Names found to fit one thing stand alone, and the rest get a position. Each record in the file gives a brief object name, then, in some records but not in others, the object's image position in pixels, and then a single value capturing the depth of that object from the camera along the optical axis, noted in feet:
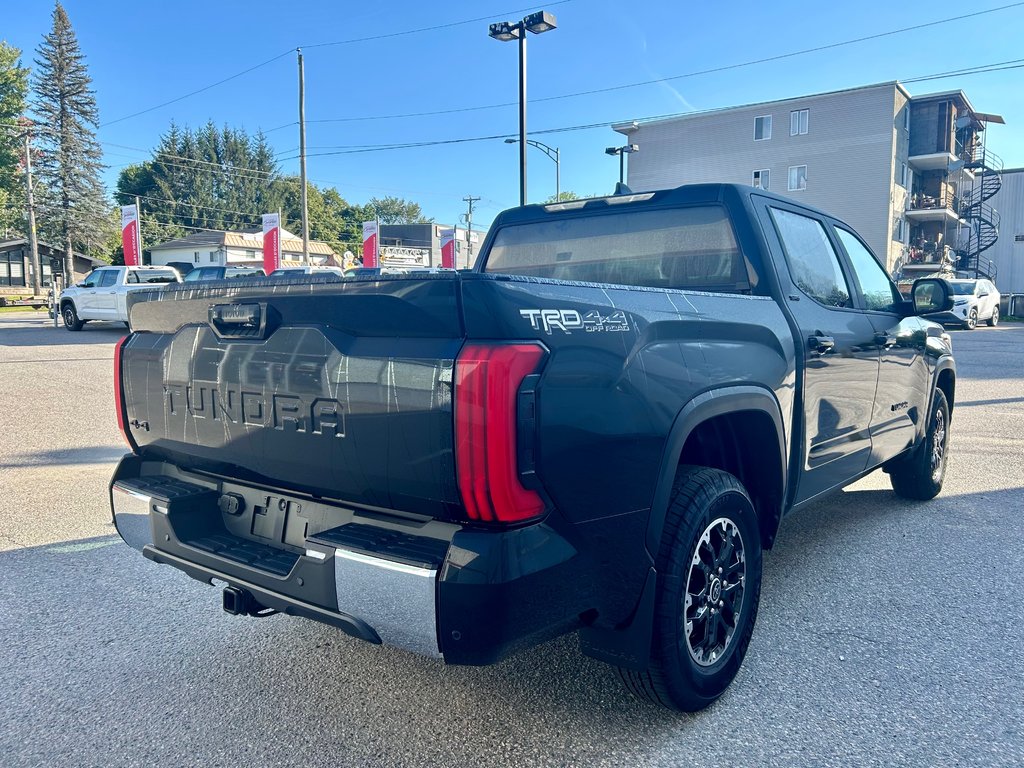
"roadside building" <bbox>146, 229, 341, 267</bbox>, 229.04
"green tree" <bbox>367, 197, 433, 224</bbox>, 413.22
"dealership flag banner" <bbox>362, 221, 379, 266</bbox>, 96.32
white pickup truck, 65.51
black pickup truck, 6.59
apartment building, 127.85
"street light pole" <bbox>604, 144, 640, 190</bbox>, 100.65
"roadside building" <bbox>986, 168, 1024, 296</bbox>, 161.48
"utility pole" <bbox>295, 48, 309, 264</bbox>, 98.63
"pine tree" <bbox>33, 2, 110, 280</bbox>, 195.62
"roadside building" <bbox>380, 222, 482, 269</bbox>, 179.42
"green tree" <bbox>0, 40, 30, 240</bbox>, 191.62
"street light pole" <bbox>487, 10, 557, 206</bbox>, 54.24
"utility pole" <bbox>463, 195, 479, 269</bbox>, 285.15
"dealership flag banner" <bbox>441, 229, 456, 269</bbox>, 90.38
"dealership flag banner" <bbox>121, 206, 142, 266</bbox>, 94.43
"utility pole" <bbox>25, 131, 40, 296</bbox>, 162.82
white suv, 87.81
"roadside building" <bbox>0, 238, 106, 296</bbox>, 182.50
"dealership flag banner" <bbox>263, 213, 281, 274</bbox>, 92.84
